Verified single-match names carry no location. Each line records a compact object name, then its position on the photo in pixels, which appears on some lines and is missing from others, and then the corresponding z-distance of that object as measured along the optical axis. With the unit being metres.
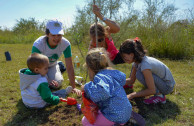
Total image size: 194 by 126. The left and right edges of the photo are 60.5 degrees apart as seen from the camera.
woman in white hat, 2.65
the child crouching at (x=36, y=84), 2.25
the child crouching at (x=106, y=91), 1.62
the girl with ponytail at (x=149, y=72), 2.33
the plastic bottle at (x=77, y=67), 4.25
